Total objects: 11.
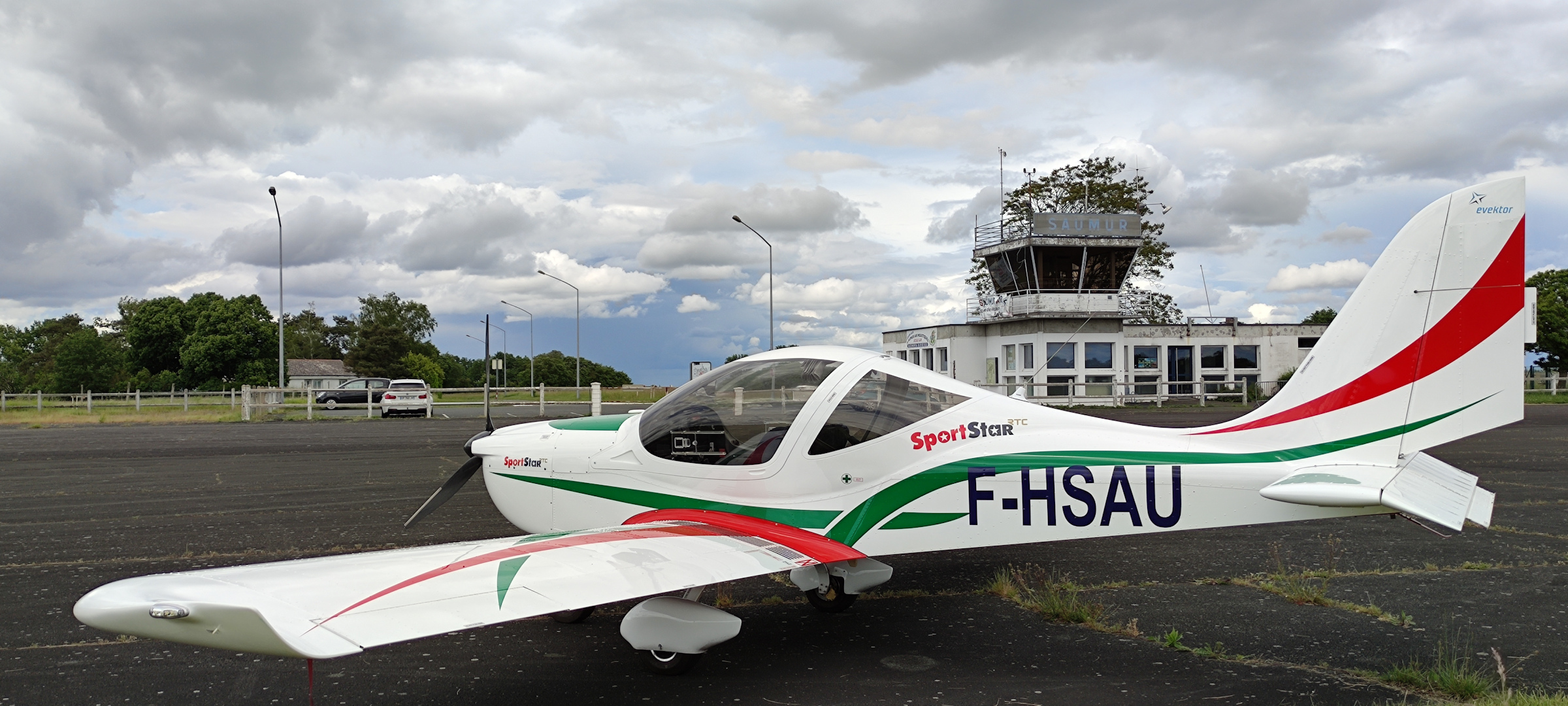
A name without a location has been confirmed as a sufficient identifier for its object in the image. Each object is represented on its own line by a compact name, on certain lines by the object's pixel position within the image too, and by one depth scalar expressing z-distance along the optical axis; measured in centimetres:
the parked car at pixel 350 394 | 4244
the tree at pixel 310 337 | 10515
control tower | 4062
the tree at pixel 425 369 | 9044
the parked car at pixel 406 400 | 3269
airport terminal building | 4047
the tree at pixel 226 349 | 7031
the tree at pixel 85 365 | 7981
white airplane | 417
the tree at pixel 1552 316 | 6156
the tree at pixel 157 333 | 7350
